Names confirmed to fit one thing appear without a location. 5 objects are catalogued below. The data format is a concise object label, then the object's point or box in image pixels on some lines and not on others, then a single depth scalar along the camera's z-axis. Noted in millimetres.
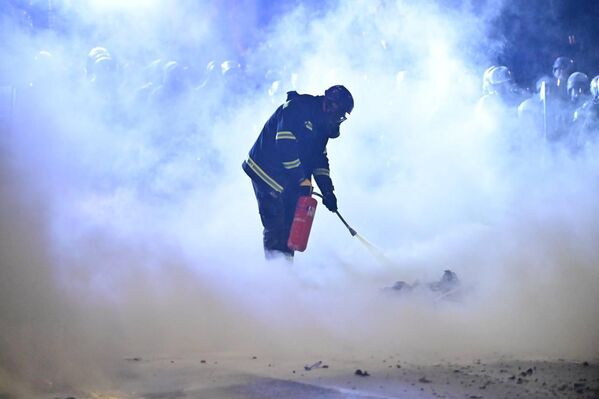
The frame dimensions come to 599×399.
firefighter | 11289
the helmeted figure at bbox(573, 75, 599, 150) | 17455
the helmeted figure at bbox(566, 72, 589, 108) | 19594
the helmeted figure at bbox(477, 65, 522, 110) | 19469
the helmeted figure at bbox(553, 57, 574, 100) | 20344
